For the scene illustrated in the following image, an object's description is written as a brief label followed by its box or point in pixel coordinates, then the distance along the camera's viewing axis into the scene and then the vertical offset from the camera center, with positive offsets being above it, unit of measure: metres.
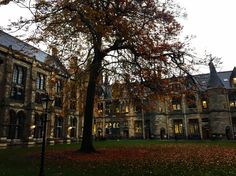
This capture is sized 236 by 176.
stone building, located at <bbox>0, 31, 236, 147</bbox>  29.09 +3.07
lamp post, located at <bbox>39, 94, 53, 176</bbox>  8.58 +1.00
